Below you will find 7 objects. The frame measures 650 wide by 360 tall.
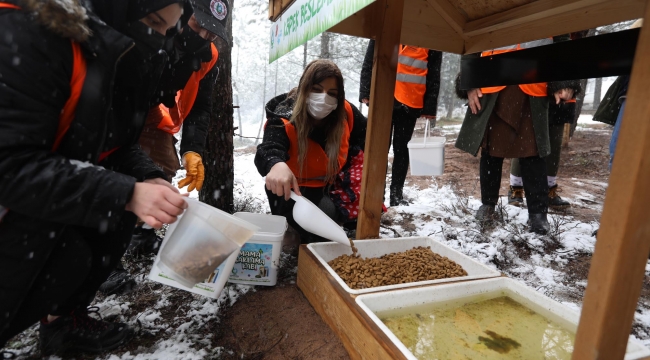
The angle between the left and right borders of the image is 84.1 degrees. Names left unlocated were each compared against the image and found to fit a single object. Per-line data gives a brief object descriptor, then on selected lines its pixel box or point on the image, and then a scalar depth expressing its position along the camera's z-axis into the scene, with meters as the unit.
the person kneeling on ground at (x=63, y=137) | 1.00
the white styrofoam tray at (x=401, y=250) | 1.80
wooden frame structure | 0.80
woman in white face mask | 2.39
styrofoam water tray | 1.53
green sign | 1.20
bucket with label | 1.97
